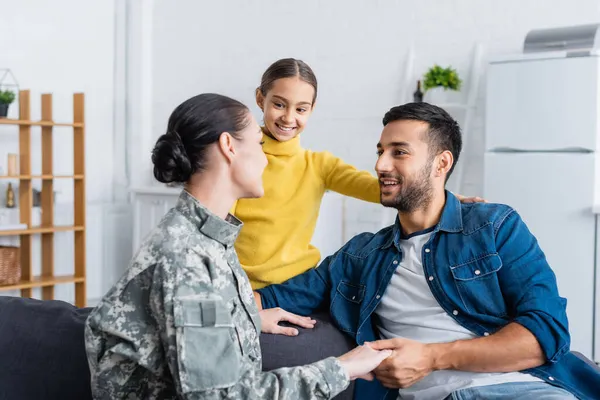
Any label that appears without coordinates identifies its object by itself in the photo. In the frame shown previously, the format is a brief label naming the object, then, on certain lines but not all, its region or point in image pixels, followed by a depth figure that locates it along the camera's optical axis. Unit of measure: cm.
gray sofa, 187
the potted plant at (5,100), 486
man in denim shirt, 190
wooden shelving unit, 504
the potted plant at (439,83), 445
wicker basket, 488
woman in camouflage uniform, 139
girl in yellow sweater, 248
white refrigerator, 385
